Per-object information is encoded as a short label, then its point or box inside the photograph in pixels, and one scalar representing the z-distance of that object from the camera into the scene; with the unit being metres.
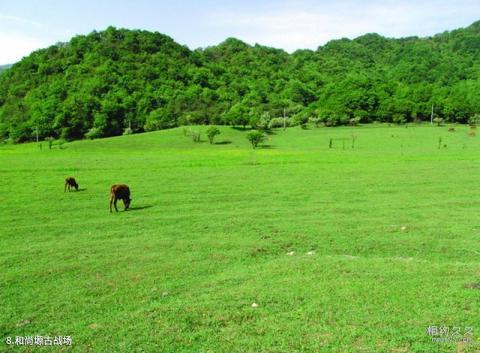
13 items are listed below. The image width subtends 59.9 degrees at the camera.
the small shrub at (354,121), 117.38
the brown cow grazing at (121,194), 21.06
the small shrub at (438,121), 113.29
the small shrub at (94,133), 113.31
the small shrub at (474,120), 113.18
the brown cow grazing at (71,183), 27.88
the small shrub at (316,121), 117.24
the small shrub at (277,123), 115.57
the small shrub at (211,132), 91.94
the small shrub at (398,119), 118.69
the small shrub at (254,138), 85.00
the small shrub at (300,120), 117.94
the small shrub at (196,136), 94.19
